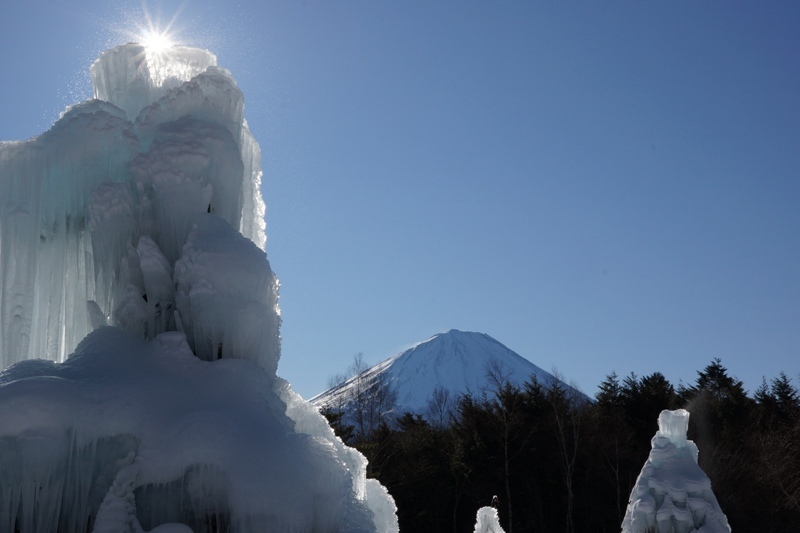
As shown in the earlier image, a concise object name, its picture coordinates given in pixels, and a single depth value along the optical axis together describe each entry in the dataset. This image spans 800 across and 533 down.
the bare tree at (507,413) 28.41
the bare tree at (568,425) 27.14
